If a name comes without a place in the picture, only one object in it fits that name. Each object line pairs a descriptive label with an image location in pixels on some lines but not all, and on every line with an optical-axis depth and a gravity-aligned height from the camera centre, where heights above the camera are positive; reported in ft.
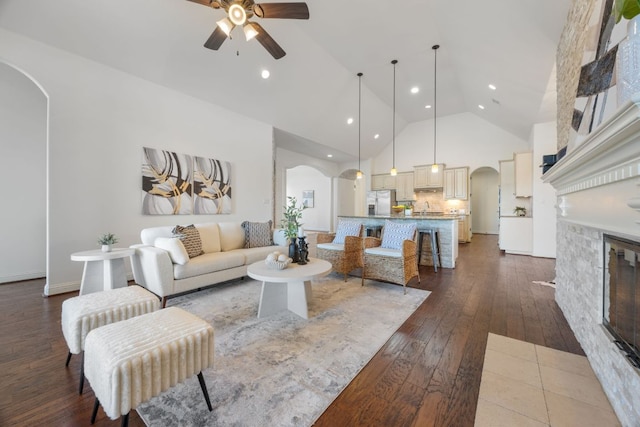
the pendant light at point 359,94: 18.70 +9.79
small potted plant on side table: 9.27 -1.16
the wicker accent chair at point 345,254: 12.00 -2.07
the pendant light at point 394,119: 16.47 +9.69
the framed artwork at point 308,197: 36.76 +2.28
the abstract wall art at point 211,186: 14.44 +1.58
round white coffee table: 7.57 -2.53
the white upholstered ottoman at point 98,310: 4.80 -2.03
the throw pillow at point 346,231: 13.43 -1.01
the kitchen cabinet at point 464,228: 24.43 -1.55
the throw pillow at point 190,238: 10.39 -1.12
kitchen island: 14.58 -1.15
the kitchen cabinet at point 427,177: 25.59 +3.73
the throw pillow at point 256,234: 13.19 -1.21
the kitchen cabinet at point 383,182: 28.76 +3.63
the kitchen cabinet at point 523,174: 18.24 +2.86
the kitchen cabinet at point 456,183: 24.61 +2.93
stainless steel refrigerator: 27.94 +1.30
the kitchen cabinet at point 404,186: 27.63 +2.94
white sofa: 8.98 -1.97
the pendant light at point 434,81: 14.71 +9.76
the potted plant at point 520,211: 19.96 +0.13
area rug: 4.34 -3.47
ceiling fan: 7.97 +6.66
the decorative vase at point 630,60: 2.79 +1.83
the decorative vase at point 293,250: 9.19 -1.40
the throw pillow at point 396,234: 11.48 -1.03
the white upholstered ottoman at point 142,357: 3.39 -2.17
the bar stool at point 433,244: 14.16 -1.88
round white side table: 9.09 -2.26
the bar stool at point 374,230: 16.58 -1.17
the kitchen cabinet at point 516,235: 18.44 -1.69
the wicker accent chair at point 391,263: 10.53 -2.25
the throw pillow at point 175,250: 9.20 -1.40
